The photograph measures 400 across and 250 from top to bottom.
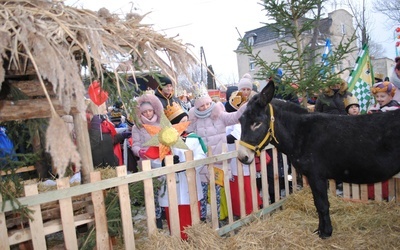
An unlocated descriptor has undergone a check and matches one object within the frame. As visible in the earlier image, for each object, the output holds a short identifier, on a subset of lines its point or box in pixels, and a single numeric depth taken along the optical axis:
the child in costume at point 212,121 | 4.90
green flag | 7.70
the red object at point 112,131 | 6.39
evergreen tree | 5.16
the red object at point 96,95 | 3.37
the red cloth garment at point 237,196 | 4.93
